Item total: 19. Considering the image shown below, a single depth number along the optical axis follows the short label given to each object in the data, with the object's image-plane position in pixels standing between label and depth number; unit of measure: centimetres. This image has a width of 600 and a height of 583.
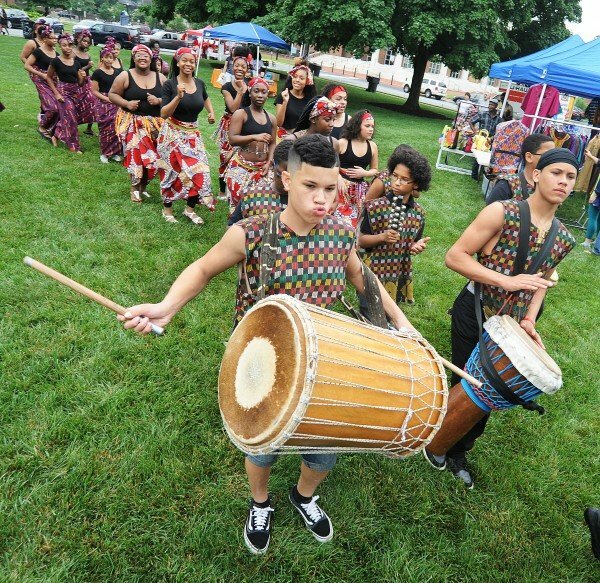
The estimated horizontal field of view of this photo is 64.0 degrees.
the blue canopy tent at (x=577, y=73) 927
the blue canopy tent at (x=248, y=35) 1700
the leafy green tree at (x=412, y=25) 1955
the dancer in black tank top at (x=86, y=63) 870
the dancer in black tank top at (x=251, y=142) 516
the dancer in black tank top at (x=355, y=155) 481
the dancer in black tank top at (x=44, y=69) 813
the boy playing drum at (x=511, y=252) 264
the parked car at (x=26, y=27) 2958
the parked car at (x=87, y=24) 3550
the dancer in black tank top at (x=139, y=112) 638
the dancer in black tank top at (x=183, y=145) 559
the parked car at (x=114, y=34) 3189
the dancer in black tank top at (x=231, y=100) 642
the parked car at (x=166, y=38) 3466
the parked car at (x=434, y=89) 3803
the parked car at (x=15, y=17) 3403
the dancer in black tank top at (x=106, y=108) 780
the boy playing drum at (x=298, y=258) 208
